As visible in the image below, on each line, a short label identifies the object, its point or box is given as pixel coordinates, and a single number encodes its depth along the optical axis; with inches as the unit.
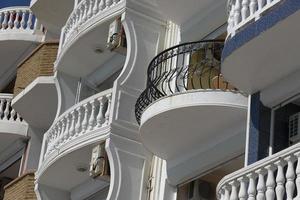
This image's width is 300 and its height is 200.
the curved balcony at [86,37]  767.7
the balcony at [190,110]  620.4
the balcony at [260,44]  534.3
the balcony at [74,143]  722.2
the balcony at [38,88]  896.3
